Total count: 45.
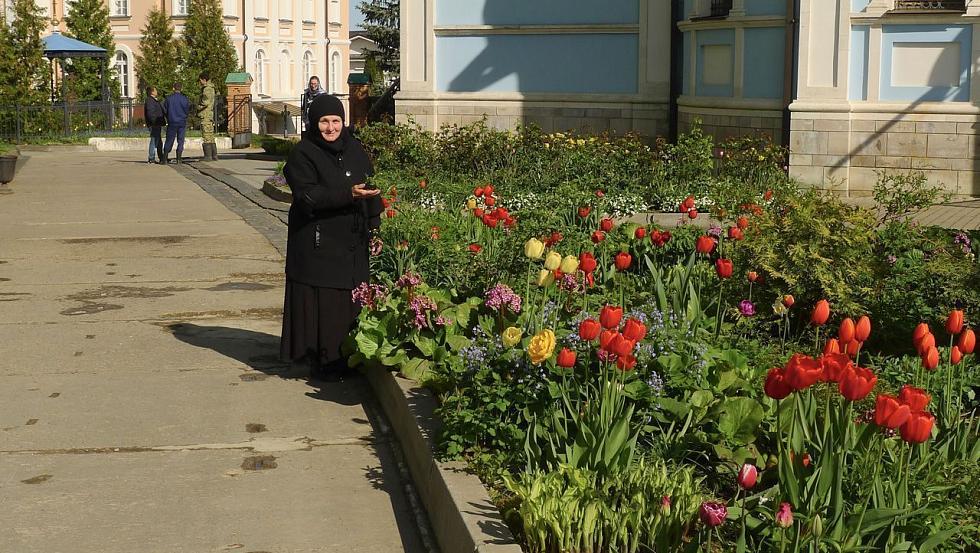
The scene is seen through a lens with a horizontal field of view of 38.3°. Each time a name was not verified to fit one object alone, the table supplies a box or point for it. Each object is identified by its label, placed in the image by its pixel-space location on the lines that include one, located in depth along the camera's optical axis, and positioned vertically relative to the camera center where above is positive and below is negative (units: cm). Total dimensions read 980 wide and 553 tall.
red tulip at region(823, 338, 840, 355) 402 -73
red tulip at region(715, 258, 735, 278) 609 -76
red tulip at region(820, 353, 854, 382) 380 -74
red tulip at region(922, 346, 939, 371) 421 -79
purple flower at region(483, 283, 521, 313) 628 -92
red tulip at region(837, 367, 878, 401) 373 -77
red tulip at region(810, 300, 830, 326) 454 -71
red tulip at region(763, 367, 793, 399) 379 -79
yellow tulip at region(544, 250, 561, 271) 568 -67
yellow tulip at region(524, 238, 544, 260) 605 -67
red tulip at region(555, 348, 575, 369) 475 -89
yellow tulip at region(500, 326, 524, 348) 533 -92
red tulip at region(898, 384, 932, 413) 367 -79
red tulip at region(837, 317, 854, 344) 420 -71
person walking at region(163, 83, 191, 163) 2831 -53
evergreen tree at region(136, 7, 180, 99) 5019 +140
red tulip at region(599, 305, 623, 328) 464 -74
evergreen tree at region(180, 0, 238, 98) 5091 +162
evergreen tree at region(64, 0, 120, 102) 4509 +202
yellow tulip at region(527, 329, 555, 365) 484 -87
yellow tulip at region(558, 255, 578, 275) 580 -71
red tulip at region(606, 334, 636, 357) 446 -80
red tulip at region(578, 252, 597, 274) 584 -70
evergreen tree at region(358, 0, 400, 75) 5597 +241
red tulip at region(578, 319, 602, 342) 467 -79
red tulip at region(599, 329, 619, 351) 452 -79
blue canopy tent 3844 +116
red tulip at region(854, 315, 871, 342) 425 -71
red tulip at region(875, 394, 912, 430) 361 -82
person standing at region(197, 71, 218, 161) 2934 -60
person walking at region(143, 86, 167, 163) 2850 -60
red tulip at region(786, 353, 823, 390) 371 -74
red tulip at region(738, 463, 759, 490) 347 -94
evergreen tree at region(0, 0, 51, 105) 3662 +85
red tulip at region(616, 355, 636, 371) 462 -88
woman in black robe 762 -81
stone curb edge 449 -139
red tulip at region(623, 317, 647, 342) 451 -76
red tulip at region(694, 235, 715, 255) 655 -71
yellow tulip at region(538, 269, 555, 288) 582 -76
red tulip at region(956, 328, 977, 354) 439 -78
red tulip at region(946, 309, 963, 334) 470 -76
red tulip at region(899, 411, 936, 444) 361 -86
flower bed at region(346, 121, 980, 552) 406 -108
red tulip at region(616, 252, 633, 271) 614 -73
